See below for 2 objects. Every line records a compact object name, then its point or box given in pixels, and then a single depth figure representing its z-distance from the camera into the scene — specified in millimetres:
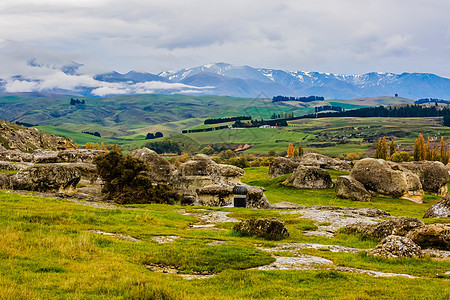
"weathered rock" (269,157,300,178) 91250
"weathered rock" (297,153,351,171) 96938
